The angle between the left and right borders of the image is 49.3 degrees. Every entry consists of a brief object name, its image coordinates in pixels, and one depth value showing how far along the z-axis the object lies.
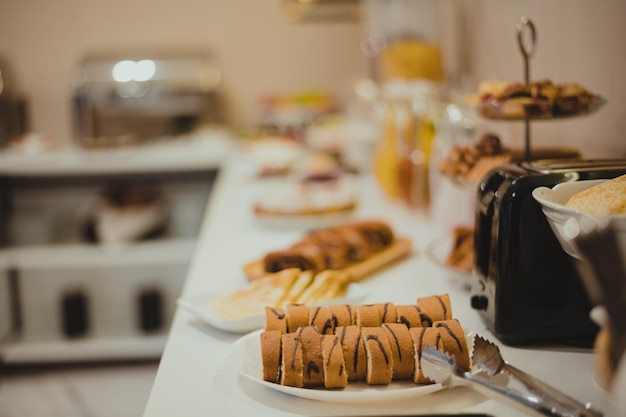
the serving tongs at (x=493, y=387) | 0.74
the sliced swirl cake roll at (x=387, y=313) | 0.95
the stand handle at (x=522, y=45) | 1.20
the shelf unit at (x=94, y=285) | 3.04
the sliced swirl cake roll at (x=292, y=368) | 0.85
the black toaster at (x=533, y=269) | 0.96
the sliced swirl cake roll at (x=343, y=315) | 0.94
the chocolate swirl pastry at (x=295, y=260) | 1.34
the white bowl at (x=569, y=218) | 0.71
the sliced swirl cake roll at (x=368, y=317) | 0.93
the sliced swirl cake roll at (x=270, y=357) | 0.86
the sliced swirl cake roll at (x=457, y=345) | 0.85
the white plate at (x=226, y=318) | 1.06
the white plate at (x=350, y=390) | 0.82
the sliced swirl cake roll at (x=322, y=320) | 0.93
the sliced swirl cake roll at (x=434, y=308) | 0.94
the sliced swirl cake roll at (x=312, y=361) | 0.85
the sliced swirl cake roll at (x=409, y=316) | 0.94
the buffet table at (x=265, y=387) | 0.83
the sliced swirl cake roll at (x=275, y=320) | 0.93
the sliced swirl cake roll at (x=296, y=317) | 0.94
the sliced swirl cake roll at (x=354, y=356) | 0.87
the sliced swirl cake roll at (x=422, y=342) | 0.85
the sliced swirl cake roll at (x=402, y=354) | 0.85
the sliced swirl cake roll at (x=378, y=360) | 0.85
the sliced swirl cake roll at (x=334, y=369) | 0.84
